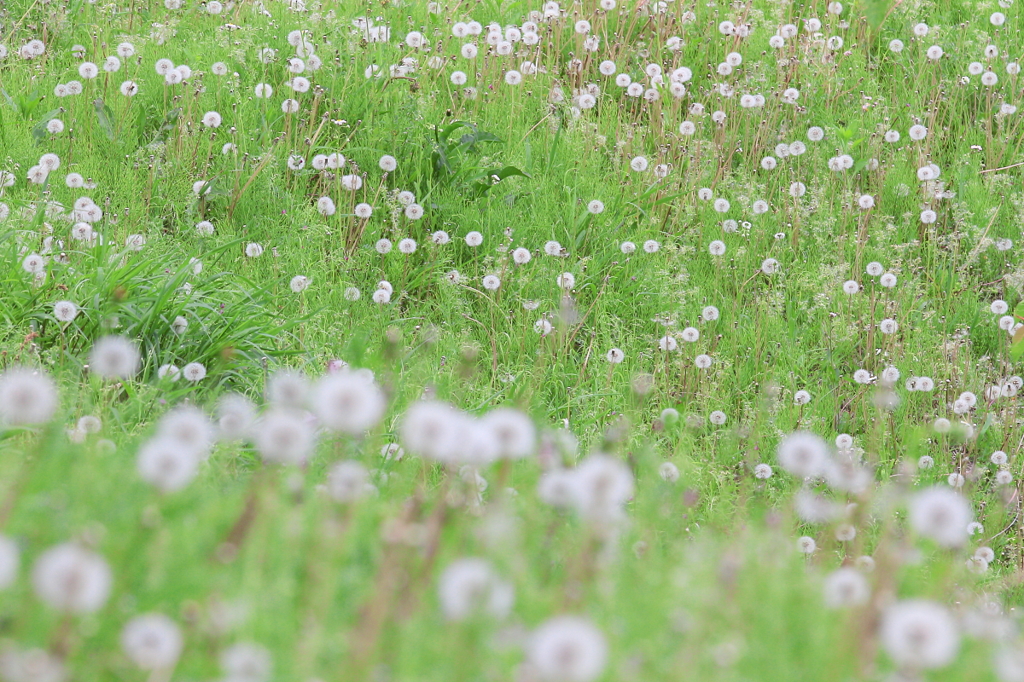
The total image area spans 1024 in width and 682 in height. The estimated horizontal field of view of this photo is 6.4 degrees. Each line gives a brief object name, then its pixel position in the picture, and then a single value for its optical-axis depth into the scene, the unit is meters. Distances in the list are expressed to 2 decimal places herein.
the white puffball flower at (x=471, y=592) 9.65
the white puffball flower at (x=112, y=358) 9.97
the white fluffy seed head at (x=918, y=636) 9.61
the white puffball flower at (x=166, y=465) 9.67
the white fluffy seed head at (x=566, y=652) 9.47
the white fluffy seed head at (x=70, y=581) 9.38
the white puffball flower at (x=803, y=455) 9.88
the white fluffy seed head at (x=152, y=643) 9.59
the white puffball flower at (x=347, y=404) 9.74
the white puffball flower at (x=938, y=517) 9.72
